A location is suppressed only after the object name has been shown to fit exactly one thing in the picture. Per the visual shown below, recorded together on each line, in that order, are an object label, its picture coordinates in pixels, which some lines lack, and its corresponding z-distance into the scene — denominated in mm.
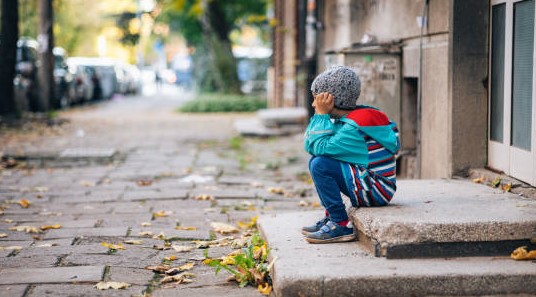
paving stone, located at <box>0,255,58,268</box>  4805
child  4523
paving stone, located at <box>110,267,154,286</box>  4469
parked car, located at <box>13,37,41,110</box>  20522
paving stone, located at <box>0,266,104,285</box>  4422
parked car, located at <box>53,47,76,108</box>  24250
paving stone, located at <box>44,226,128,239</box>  5793
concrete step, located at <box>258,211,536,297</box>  3873
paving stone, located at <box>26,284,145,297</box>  4156
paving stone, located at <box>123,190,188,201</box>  7637
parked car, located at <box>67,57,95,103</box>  26641
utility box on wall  7746
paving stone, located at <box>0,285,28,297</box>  4137
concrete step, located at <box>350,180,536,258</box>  4215
